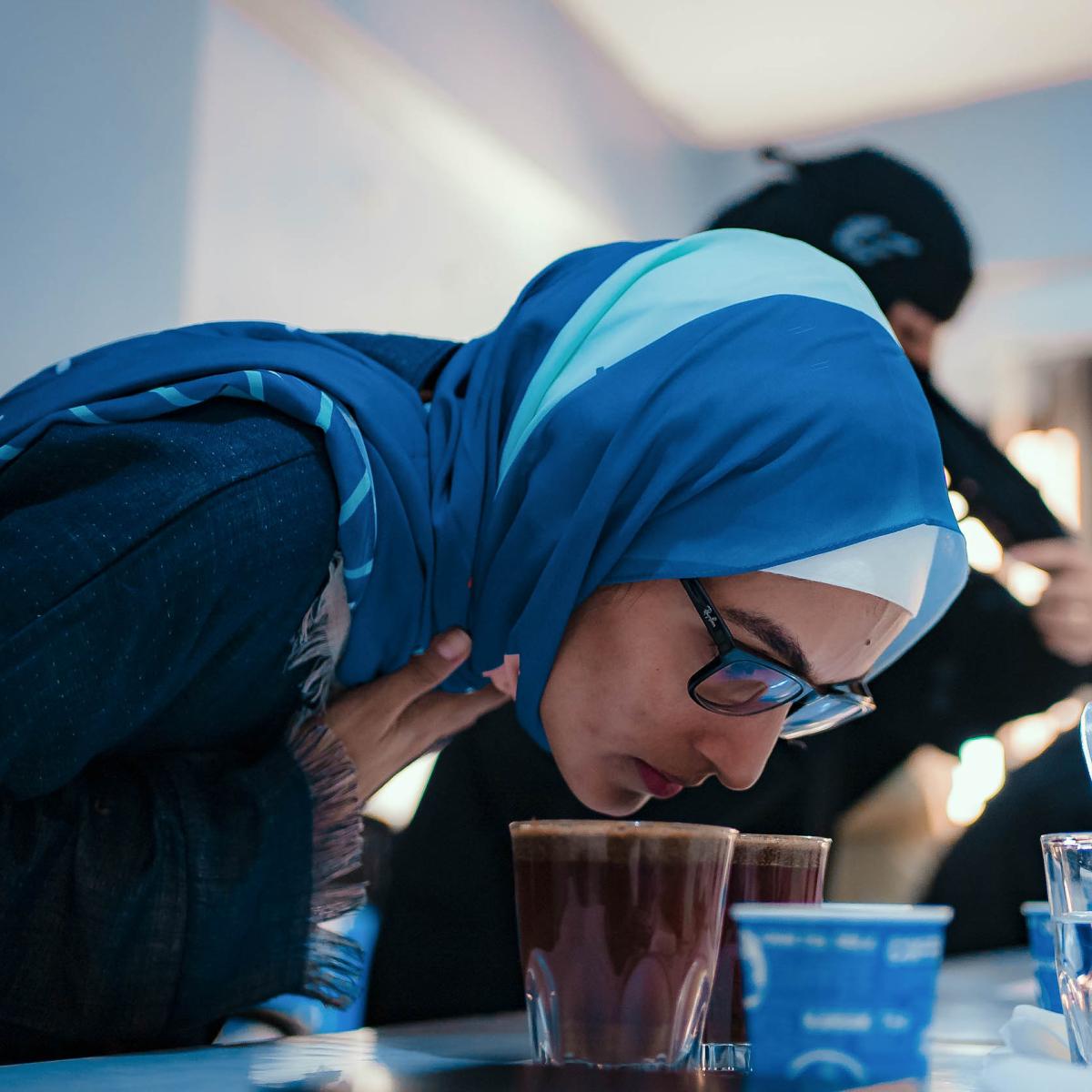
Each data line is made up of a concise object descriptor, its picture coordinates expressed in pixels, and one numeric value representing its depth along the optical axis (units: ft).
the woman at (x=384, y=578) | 2.56
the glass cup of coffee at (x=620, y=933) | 1.84
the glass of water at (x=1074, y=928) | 1.84
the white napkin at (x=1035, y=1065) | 1.54
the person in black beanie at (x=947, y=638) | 6.66
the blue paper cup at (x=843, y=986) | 1.69
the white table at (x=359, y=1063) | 1.80
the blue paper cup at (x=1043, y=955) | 2.56
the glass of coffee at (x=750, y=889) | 2.14
